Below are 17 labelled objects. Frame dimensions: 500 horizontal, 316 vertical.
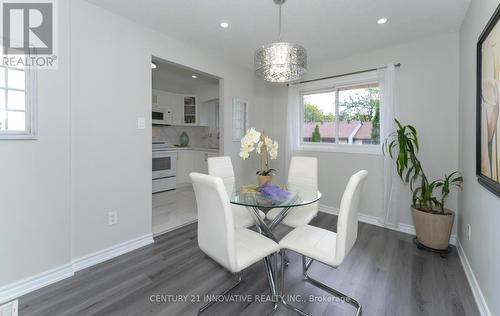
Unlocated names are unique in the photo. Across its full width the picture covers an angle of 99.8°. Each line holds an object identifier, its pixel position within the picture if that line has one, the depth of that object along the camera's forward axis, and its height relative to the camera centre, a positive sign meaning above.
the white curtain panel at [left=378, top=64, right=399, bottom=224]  2.81 +0.41
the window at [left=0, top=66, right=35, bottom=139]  1.60 +0.39
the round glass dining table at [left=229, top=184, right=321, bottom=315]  1.60 -0.37
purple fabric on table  1.78 -0.32
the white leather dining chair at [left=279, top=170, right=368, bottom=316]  1.32 -0.62
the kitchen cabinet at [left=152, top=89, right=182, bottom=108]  5.11 +1.42
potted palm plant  2.21 -0.40
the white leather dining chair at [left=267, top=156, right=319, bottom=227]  2.08 -0.31
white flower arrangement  1.86 +0.08
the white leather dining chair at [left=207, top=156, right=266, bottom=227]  2.10 -0.27
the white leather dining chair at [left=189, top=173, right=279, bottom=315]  1.23 -0.50
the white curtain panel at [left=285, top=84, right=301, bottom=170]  3.73 +0.66
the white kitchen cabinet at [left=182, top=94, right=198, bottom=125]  5.48 +1.21
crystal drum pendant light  1.82 +0.84
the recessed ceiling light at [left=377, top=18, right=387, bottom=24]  2.24 +1.45
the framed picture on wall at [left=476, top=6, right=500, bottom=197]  1.32 +0.34
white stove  4.57 -0.30
